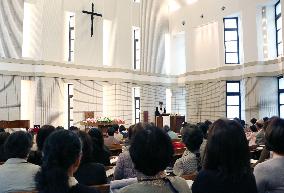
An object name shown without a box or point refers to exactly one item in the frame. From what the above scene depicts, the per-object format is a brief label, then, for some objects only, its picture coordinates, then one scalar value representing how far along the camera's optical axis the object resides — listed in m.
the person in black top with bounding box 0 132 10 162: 4.40
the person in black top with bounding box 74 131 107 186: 2.90
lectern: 13.20
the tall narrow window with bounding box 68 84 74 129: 13.77
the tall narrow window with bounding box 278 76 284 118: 13.35
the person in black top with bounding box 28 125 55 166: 4.12
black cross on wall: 14.36
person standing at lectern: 15.16
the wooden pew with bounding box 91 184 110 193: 2.64
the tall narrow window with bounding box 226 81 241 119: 14.64
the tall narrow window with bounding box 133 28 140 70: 15.92
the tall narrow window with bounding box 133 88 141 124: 15.80
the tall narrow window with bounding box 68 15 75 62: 14.10
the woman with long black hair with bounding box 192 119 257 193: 1.96
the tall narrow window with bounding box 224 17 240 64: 14.84
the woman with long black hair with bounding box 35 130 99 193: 1.64
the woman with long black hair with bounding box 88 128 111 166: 4.17
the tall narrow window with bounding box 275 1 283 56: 13.22
